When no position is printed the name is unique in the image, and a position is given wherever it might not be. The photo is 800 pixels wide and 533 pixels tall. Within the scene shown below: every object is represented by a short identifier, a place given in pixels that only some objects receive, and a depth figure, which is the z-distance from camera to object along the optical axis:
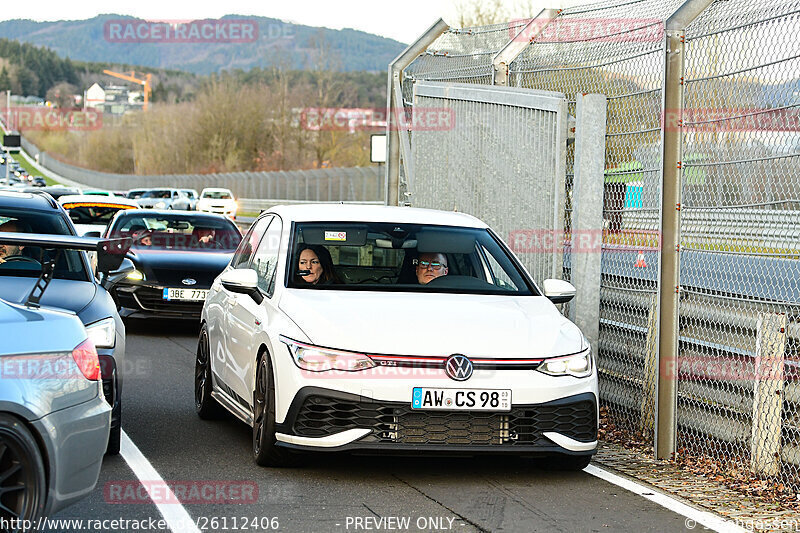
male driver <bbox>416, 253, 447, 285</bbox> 16.24
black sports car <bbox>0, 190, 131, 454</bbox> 15.09
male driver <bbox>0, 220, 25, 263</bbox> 17.64
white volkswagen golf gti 13.40
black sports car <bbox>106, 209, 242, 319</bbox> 29.90
